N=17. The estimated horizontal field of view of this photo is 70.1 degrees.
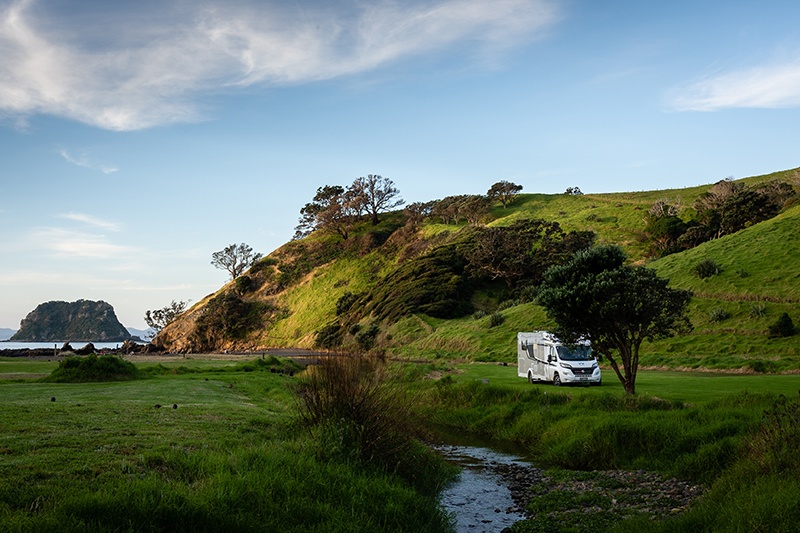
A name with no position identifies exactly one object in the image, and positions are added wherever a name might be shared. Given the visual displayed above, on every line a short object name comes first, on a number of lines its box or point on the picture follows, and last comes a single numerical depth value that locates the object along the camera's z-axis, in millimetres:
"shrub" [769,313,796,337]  38594
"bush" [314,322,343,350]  88856
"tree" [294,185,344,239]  142750
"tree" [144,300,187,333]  141125
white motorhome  29970
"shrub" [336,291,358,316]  106438
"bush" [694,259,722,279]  52219
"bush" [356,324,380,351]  80088
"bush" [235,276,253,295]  130000
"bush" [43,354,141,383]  31156
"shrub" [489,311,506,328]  63312
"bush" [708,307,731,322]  44344
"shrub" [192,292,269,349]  117875
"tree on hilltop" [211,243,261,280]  147375
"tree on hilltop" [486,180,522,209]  143500
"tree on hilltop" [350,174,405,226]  143750
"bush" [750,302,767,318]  42531
